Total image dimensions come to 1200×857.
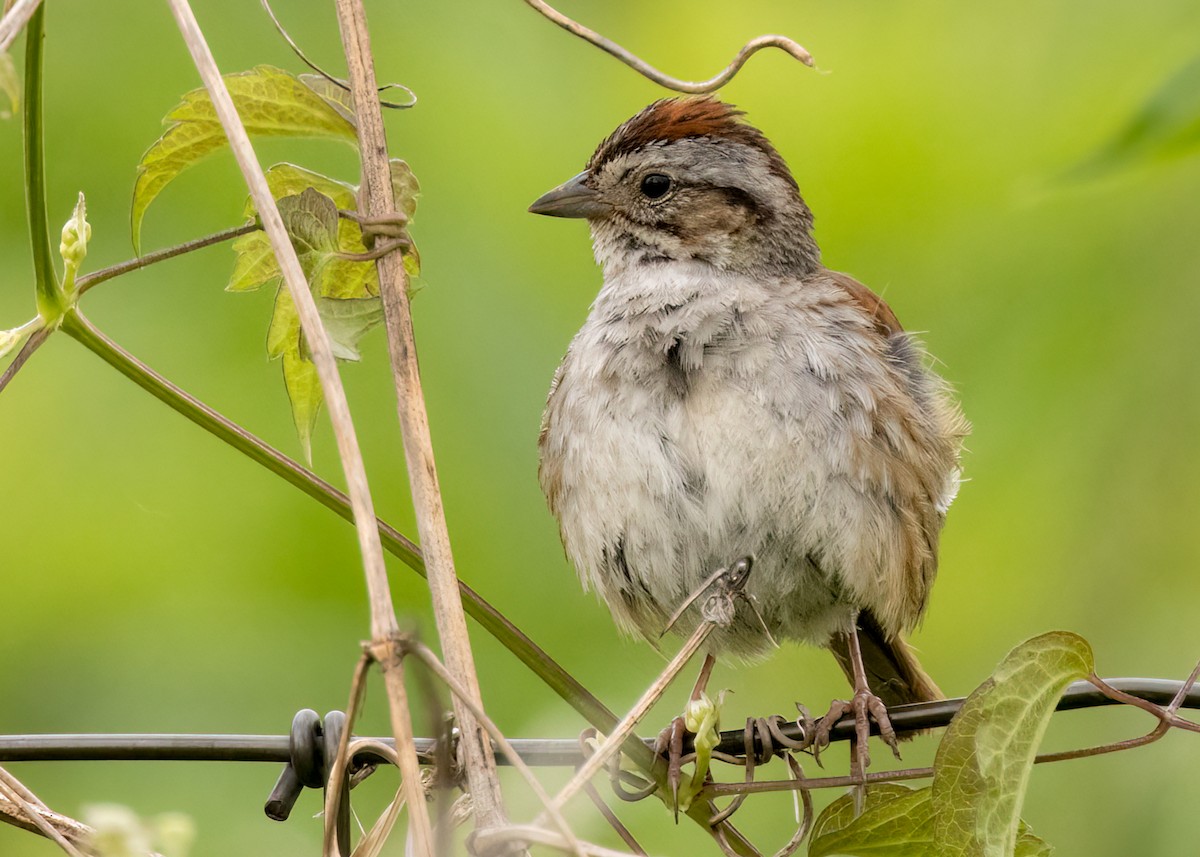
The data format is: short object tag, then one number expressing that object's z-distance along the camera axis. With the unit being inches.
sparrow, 109.1
